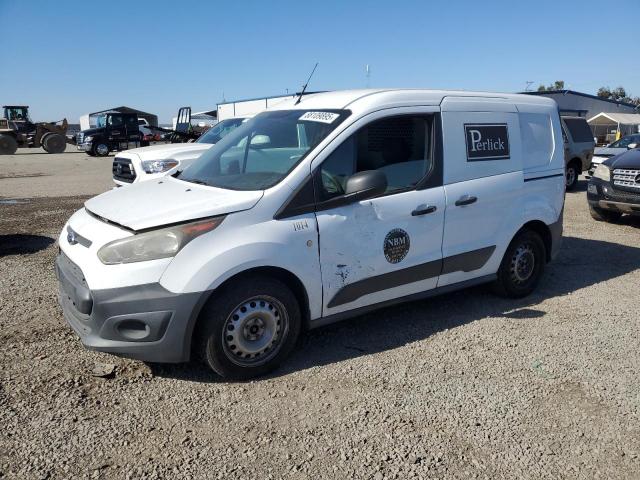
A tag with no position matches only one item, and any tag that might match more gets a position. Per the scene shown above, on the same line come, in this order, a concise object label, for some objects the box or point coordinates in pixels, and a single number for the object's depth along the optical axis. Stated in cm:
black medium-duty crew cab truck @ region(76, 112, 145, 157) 2819
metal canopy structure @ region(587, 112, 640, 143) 4738
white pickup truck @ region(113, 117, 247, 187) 827
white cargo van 307
